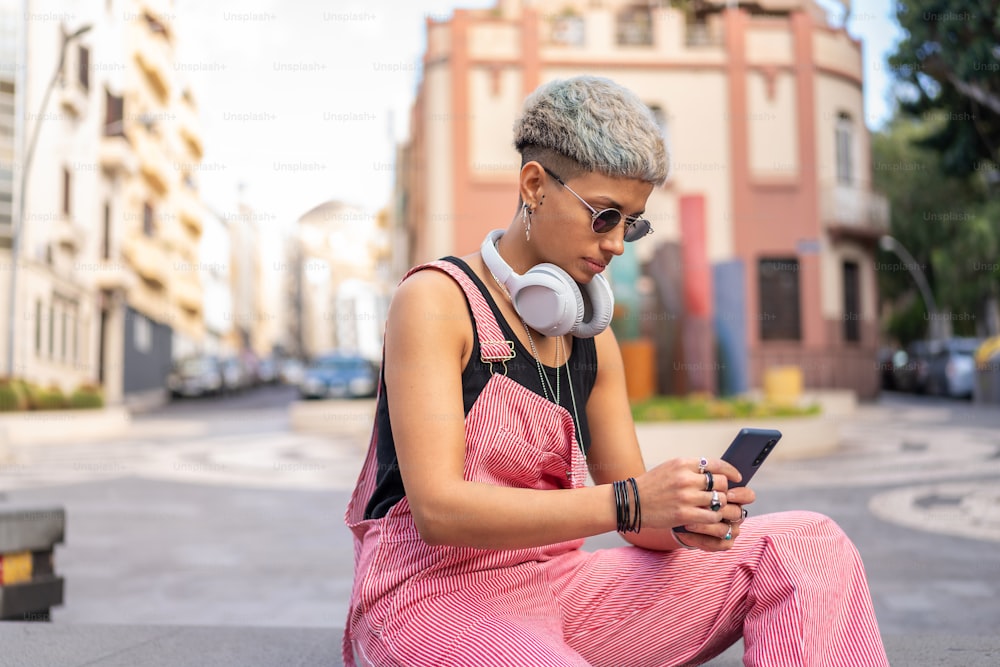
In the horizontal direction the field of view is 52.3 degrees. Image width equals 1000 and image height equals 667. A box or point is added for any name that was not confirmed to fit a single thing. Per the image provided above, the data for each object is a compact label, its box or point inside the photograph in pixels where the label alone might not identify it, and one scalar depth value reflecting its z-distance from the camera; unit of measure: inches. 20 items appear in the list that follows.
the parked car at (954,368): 1066.1
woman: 72.0
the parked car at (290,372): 2706.7
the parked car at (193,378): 1477.6
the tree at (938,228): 1167.0
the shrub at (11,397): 689.6
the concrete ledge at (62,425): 670.5
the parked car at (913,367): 1232.5
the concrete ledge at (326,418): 727.1
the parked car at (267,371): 2211.4
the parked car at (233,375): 1568.7
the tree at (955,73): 633.0
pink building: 1005.8
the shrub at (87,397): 767.7
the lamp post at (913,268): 1364.4
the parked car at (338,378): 1066.1
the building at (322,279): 4259.4
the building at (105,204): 1092.5
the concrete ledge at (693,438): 455.2
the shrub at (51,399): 727.1
